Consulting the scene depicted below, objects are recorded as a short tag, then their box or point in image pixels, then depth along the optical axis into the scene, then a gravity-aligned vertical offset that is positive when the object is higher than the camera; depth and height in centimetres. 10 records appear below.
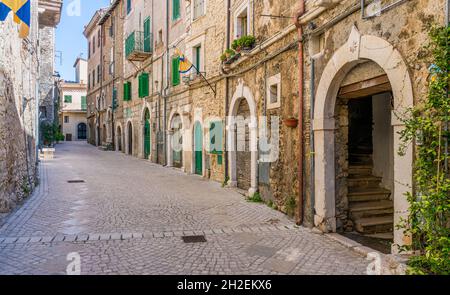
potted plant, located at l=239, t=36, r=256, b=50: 967 +271
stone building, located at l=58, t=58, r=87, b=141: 5103 +473
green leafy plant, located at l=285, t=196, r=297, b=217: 747 -126
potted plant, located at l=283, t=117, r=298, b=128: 734 +44
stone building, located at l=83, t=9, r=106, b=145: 3441 +611
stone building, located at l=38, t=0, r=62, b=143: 2764 +535
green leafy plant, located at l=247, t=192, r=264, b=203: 927 -138
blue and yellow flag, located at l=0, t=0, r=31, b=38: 668 +258
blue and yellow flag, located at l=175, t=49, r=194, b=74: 1290 +289
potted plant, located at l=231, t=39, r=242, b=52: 994 +272
